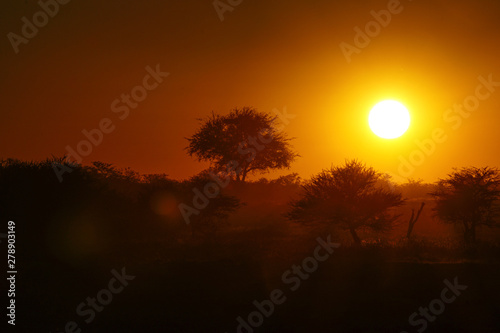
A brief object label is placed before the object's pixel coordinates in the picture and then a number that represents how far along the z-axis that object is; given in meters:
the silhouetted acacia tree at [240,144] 52.00
